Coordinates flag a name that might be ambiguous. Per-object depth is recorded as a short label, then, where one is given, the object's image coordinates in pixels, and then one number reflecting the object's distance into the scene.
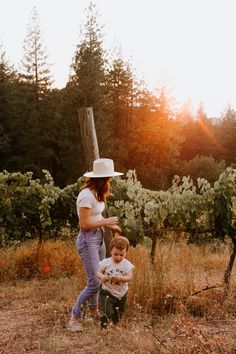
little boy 4.78
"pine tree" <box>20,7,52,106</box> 35.31
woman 4.97
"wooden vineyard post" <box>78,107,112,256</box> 6.09
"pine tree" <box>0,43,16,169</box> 34.79
